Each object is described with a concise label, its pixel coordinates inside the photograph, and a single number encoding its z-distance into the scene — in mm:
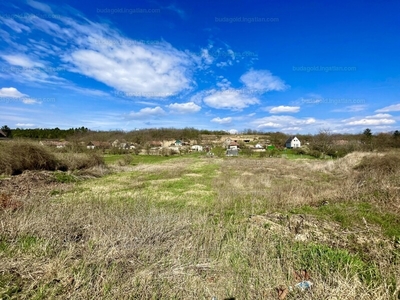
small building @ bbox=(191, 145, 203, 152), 68531
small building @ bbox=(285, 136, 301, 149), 76762
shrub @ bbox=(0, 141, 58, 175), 17688
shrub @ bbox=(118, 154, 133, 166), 31981
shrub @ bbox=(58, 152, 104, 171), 22073
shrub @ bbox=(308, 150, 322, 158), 45006
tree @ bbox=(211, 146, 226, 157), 53175
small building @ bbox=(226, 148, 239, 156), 51597
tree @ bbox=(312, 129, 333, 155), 44438
